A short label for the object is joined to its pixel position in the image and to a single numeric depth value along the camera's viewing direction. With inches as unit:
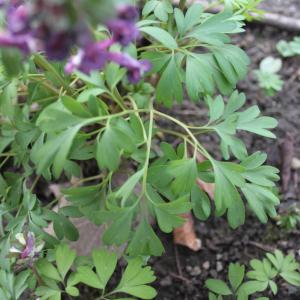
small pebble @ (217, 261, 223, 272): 13.4
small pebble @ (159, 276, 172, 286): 13.1
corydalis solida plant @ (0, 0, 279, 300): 9.6
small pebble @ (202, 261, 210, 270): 13.4
